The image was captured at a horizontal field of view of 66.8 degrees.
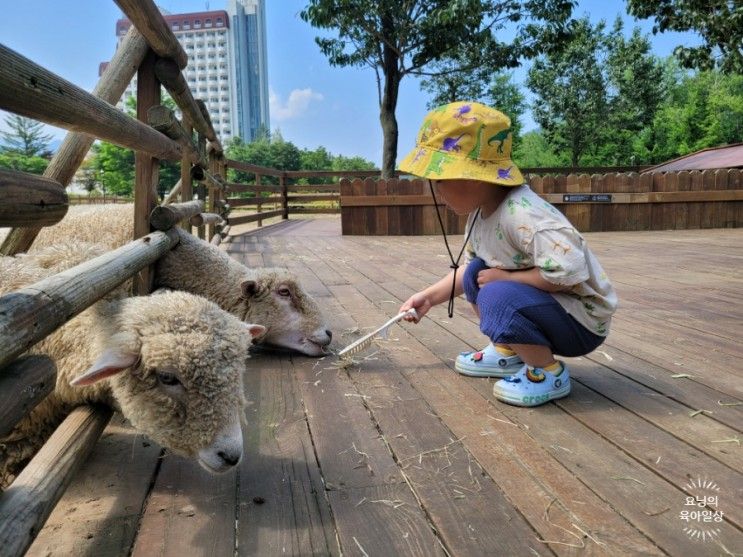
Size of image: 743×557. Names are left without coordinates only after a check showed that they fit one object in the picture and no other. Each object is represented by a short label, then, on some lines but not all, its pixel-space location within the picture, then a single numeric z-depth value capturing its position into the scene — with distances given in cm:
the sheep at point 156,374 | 168
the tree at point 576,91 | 2942
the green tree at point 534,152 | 4922
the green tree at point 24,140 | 7112
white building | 15650
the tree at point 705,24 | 1455
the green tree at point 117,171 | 6103
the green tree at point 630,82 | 2919
